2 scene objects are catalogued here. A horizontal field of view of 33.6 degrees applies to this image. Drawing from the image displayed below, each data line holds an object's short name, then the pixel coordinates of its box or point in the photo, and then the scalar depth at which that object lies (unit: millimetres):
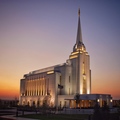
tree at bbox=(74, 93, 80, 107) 62469
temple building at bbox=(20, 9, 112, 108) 72169
